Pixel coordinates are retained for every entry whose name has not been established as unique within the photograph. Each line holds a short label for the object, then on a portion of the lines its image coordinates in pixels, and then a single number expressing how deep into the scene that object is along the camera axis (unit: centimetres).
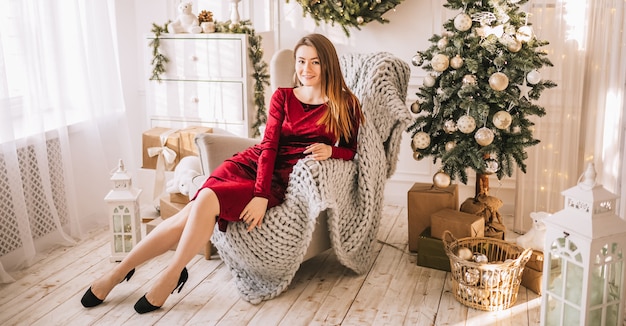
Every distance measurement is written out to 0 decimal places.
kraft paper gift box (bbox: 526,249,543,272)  278
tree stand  324
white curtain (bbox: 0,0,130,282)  312
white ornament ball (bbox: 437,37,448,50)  309
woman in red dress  265
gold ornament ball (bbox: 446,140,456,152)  311
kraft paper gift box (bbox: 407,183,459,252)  321
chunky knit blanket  270
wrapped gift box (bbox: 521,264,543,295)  281
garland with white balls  373
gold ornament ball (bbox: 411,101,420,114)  322
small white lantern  310
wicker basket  264
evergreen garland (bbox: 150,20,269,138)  381
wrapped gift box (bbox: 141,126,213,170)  366
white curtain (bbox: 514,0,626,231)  303
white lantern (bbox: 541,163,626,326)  202
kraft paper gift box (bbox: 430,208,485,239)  299
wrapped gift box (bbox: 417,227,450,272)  308
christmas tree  295
